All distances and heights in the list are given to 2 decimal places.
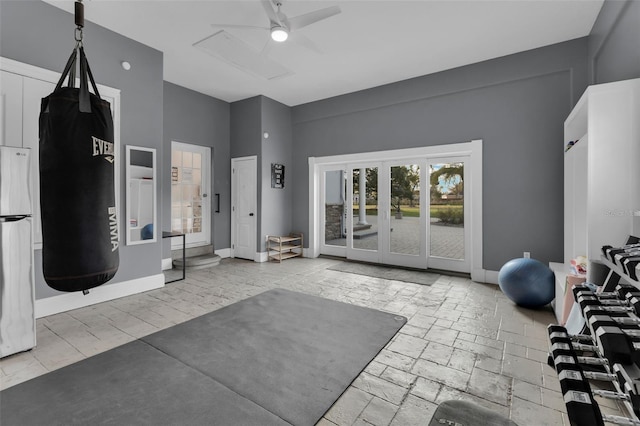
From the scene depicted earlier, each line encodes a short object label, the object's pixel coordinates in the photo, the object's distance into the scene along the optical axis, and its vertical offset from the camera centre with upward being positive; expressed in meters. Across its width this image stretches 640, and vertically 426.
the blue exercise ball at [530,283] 3.33 -0.83
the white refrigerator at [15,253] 2.29 -0.34
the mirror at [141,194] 3.92 +0.21
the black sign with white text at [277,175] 6.26 +0.73
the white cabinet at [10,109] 2.89 +0.99
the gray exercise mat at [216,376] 1.74 -1.17
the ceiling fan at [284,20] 2.85 +1.91
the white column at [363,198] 5.97 +0.24
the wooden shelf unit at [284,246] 6.08 -0.78
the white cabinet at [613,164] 2.22 +0.35
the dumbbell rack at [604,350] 0.94 -0.51
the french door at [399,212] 4.99 -0.04
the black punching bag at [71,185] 1.57 +0.13
